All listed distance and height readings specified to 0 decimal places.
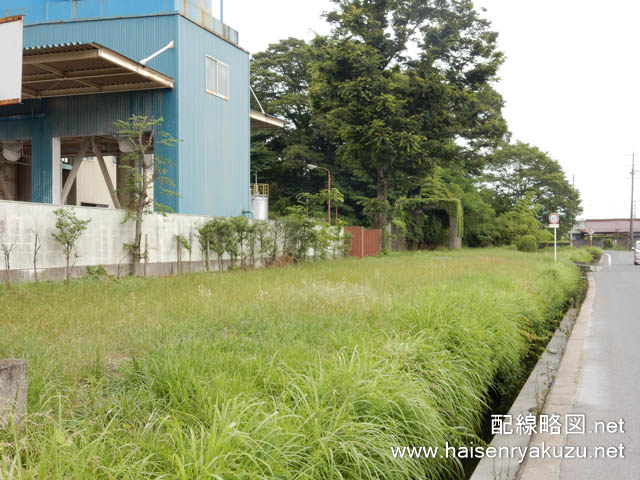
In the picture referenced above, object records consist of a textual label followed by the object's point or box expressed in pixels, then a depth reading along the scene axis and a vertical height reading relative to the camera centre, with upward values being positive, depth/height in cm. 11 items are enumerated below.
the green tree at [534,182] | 5794 +593
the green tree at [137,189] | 1452 +127
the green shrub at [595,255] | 3766 -149
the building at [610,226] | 8331 +160
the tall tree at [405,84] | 2800 +820
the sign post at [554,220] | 2458 +75
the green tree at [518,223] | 4922 +122
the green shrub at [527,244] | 4628 -70
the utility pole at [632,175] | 6872 +799
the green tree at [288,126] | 4350 +934
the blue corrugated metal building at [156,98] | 1920 +518
